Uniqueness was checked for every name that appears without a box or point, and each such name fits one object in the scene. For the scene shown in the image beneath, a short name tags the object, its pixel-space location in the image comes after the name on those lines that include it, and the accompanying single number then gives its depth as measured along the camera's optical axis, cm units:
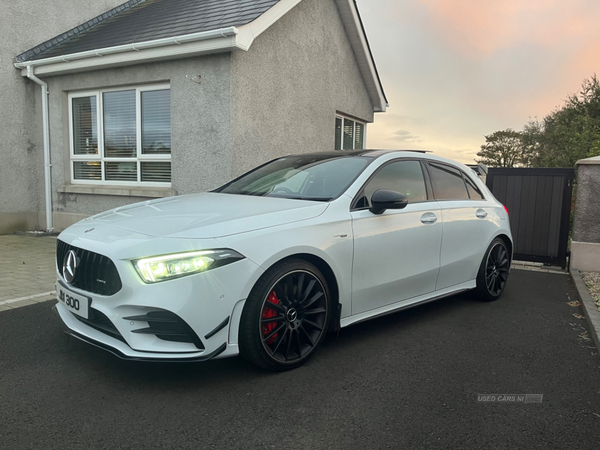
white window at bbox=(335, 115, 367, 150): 1242
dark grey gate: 773
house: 801
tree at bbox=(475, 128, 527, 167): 5700
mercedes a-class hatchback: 288
